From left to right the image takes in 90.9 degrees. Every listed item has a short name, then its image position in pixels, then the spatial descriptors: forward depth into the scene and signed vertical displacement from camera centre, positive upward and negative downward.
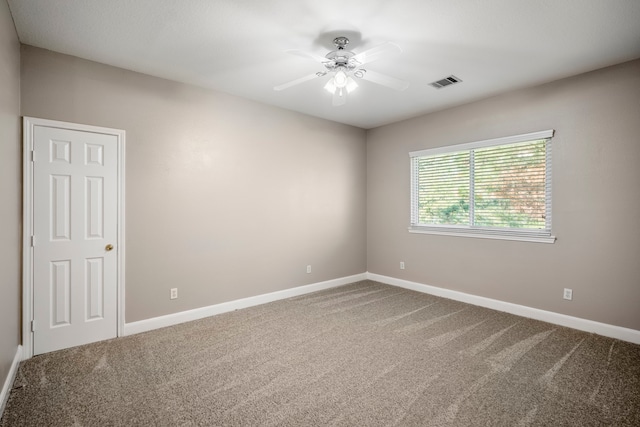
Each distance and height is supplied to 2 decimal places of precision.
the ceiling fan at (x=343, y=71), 2.67 +1.29
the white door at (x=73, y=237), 2.86 -0.24
